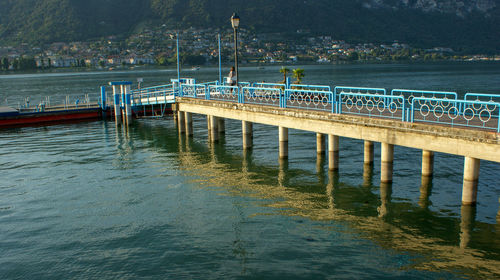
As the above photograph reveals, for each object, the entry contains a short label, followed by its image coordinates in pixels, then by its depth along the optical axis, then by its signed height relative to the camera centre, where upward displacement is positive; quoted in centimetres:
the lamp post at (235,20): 2499 +230
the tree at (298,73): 4409 -128
